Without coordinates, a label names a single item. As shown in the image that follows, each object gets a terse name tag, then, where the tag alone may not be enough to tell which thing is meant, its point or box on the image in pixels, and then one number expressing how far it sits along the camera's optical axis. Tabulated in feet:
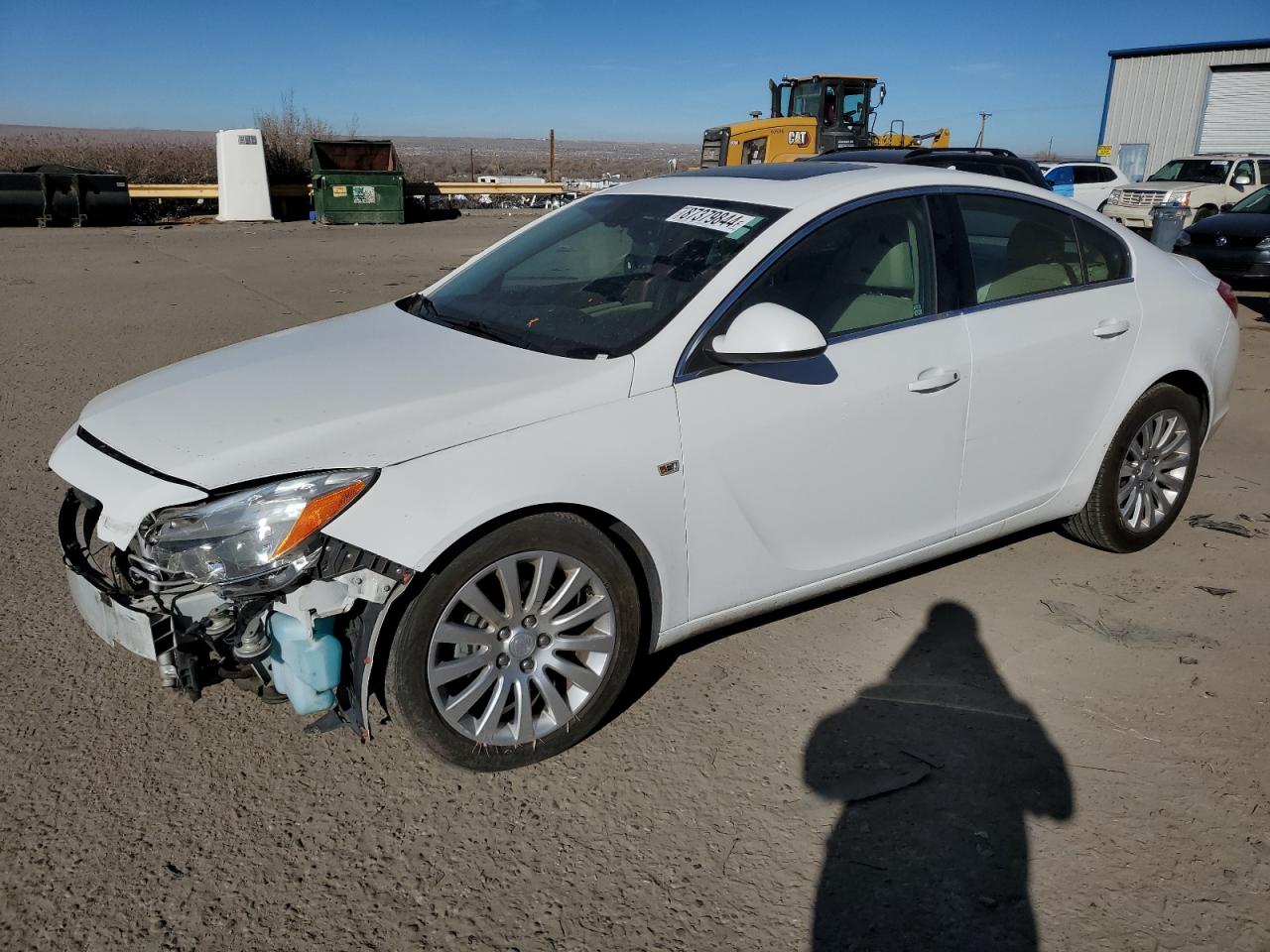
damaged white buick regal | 8.64
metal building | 103.09
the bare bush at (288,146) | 95.35
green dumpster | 80.02
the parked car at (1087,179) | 68.90
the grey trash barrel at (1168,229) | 43.50
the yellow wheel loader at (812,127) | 71.61
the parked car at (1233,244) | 42.60
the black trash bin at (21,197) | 73.46
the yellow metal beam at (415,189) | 85.15
